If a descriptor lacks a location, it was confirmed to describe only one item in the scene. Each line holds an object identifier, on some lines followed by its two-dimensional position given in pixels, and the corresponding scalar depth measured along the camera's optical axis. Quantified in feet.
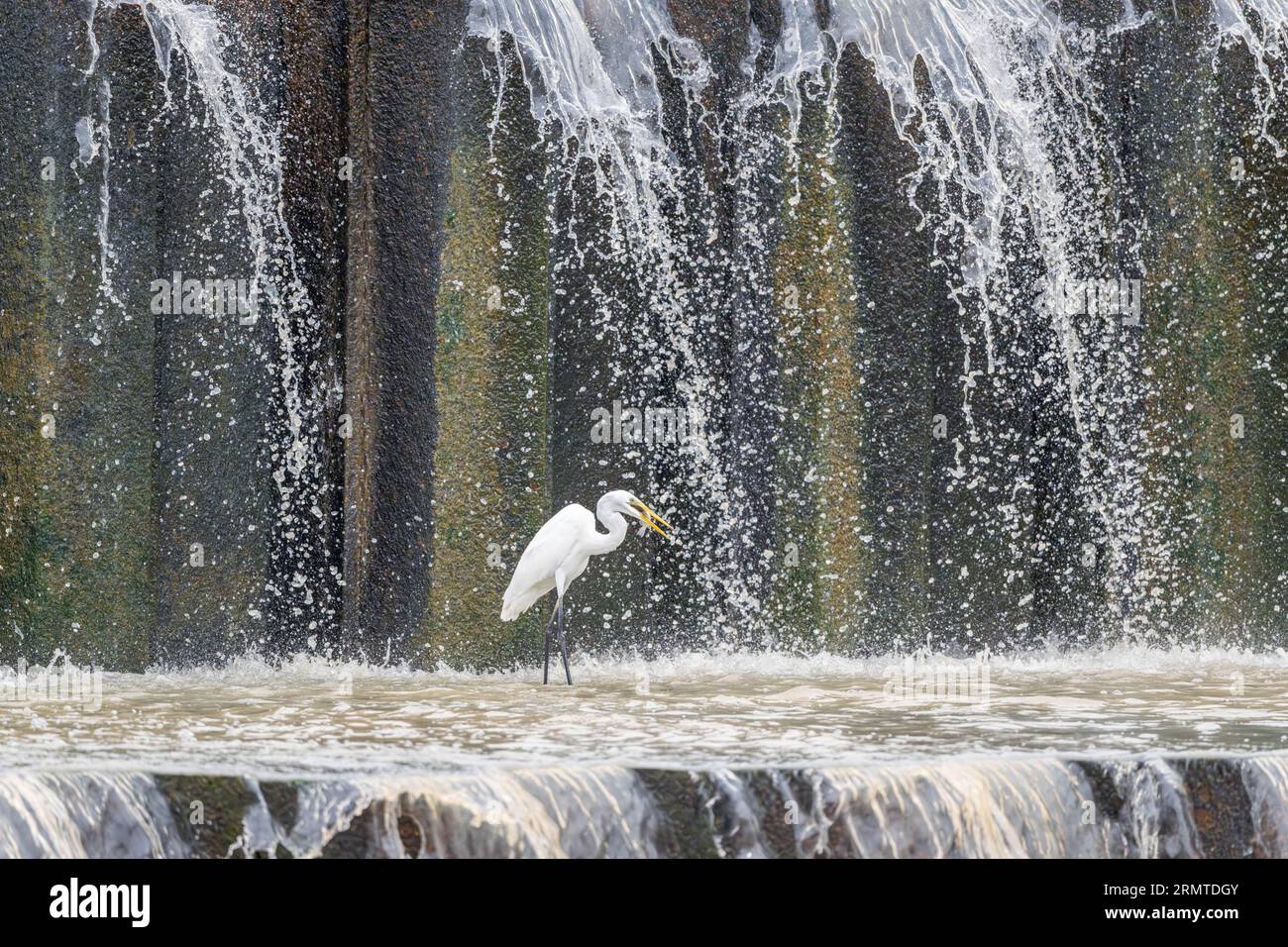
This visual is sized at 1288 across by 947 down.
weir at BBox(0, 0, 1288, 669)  45.01
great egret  42.42
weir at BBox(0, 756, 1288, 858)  25.34
